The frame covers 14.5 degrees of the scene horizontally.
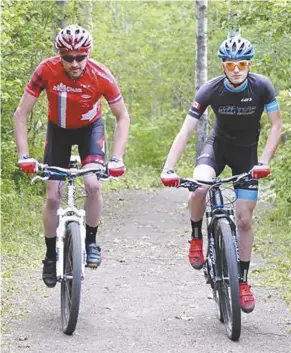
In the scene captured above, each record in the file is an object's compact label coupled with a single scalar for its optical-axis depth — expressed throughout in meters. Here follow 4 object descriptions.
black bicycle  8.63
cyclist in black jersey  9.16
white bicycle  8.65
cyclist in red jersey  9.19
